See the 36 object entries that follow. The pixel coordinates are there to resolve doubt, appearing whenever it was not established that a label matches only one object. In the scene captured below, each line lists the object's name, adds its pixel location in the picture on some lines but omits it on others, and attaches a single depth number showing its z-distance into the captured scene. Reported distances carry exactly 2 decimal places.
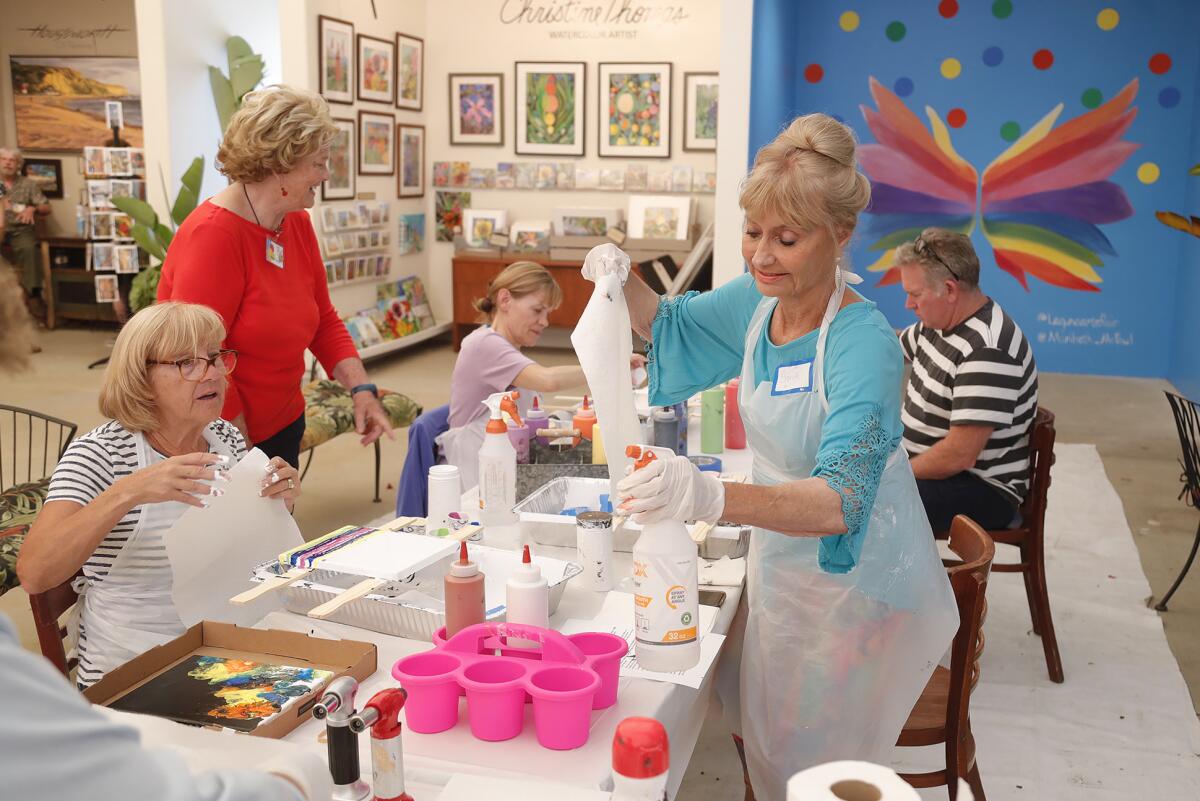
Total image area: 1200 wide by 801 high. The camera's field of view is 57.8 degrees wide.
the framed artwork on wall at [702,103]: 9.22
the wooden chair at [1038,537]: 3.54
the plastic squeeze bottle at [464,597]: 1.84
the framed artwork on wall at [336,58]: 8.00
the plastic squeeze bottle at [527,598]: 1.82
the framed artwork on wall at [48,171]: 11.54
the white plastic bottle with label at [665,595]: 1.72
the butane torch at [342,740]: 1.31
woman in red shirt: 2.78
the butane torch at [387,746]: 1.38
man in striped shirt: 3.48
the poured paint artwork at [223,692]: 1.65
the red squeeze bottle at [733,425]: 3.56
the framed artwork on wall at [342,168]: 8.27
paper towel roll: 1.10
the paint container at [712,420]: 3.47
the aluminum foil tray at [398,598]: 1.97
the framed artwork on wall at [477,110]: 9.71
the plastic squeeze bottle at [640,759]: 1.25
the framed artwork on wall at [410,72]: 9.33
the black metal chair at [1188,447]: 4.04
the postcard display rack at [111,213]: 9.54
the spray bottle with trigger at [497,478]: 2.51
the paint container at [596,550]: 2.22
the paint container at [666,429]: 3.30
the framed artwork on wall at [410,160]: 9.46
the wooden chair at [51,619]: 2.11
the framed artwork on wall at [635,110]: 9.30
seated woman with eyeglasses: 2.05
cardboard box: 1.69
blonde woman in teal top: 1.86
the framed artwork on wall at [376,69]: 8.69
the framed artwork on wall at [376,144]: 8.83
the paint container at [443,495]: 2.45
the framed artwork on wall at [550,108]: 9.52
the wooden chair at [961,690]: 2.19
